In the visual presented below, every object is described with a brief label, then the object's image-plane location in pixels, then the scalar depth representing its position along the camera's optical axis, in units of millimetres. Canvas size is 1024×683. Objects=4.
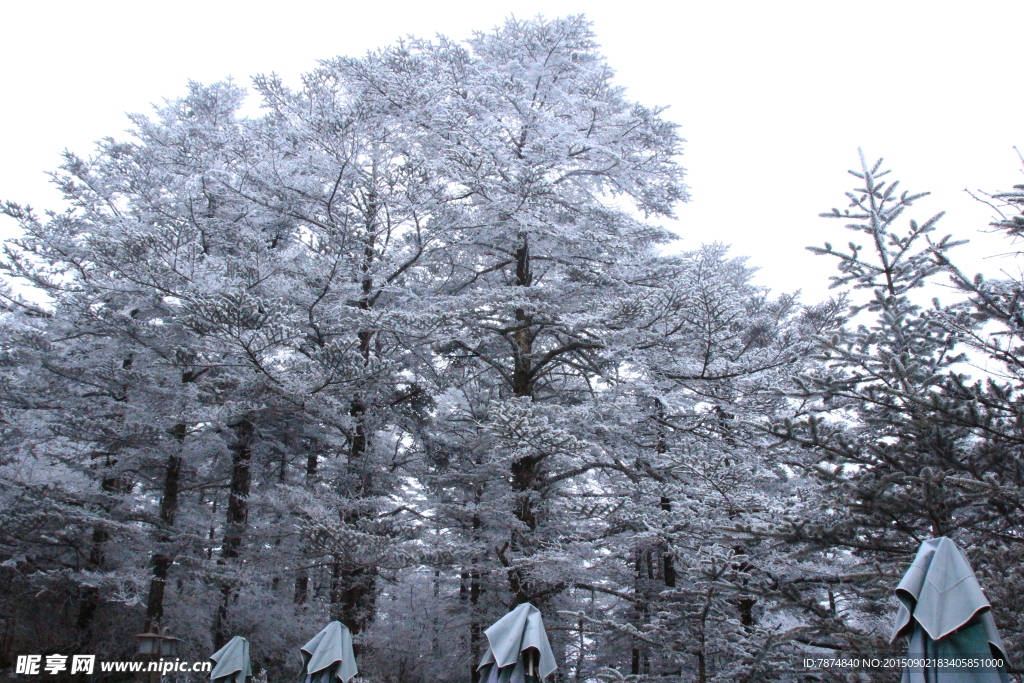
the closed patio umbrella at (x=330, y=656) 6309
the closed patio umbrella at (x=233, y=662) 7441
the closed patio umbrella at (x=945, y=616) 2996
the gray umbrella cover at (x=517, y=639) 5430
